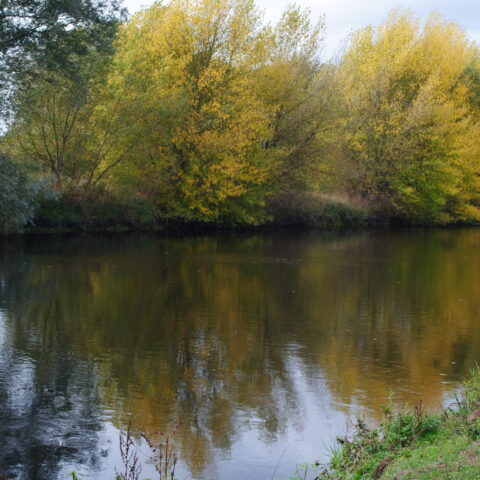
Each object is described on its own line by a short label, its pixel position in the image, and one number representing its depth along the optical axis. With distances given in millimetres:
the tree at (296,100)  40156
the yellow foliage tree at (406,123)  46531
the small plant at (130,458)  6605
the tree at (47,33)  24742
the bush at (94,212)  32750
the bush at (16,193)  25984
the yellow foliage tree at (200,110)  35781
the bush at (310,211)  43406
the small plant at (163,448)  6996
